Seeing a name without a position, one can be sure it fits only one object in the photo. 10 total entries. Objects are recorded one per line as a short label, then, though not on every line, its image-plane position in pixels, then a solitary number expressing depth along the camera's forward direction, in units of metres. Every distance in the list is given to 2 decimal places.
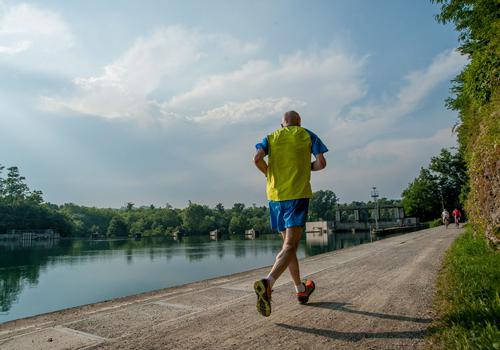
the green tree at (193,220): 136.64
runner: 3.34
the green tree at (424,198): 68.31
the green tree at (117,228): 136.88
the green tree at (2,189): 122.62
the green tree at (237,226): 134.25
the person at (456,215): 24.98
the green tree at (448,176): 63.00
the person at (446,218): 25.69
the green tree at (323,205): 168.62
